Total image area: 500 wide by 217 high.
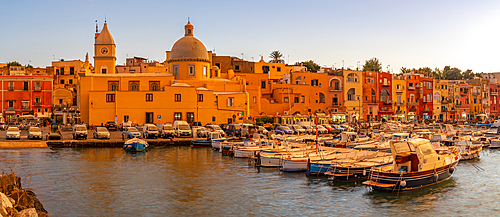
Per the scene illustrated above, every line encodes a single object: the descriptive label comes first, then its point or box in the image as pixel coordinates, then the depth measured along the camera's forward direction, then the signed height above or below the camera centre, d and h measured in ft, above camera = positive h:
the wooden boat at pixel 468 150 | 141.49 -10.70
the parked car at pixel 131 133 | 174.94 -7.25
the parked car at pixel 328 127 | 219.61 -6.03
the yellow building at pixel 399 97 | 324.93 +12.71
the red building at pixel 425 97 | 344.49 +13.36
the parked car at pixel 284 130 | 203.92 -6.73
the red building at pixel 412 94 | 333.07 +14.90
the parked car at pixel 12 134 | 169.20 -7.15
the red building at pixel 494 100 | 425.28 +13.93
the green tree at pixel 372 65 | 445.37 +48.80
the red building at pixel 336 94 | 295.28 +13.35
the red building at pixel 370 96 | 309.63 +12.61
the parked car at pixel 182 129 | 187.83 -5.86
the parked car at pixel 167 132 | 186.25 -6.92
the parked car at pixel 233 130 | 191.83 -6.31
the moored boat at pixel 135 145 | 157.58 -10.33
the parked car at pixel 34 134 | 169.82 -7.12
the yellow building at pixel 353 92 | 300.40 +14.58
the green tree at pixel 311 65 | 443.32 +48.62
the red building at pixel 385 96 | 316.60 +12.91
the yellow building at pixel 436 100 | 354.33 +11.56
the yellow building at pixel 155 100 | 223.51 +7.31
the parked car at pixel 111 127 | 214.07 -5.71
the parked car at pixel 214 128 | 184.48 -5.58
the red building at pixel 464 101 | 382.63 +11.65
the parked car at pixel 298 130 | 208.74 -6.79
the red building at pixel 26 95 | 274.16 +11.62
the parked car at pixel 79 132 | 175.63 -6.60
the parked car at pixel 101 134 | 177.06 -7.39
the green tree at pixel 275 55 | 398.21 +51.18
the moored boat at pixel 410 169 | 90.27 -11.09
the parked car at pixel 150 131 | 183.93 -6.54
